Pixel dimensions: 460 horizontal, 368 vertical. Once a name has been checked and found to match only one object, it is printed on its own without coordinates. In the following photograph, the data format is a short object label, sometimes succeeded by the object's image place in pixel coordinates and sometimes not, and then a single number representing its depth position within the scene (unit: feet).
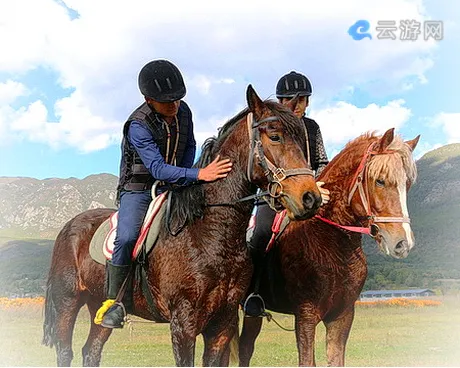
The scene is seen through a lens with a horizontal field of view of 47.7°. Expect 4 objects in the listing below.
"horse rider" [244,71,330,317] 16.65
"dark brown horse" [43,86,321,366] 12.23
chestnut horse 14.17
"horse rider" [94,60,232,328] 13.44
